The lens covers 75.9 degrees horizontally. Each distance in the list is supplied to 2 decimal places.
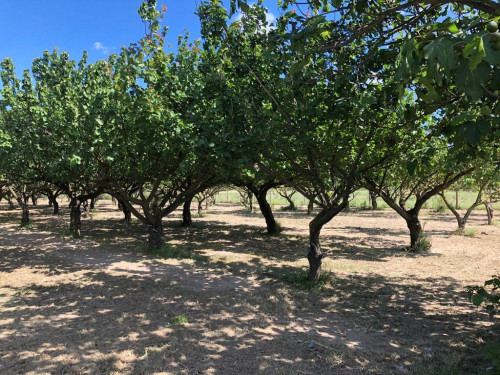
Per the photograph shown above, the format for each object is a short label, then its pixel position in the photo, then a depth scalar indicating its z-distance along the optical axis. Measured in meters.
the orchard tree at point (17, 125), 10.52
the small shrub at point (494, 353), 3.21
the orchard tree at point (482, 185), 14.26
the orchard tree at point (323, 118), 4.97
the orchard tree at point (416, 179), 10.65
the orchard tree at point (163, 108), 7.05
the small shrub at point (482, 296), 4.09
